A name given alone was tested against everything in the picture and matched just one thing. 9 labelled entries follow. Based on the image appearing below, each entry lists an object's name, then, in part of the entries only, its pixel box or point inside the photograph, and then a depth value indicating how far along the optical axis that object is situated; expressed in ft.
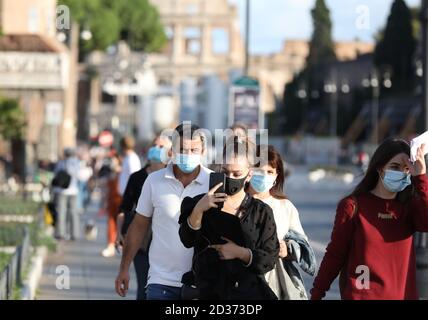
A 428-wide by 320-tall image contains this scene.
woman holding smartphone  23.65
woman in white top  26.76
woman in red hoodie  24.26
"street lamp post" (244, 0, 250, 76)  105.19
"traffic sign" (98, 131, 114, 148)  159.84
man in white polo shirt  26.68
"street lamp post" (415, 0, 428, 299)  37.09
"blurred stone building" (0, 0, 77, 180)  118.32
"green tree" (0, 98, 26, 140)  113.91
